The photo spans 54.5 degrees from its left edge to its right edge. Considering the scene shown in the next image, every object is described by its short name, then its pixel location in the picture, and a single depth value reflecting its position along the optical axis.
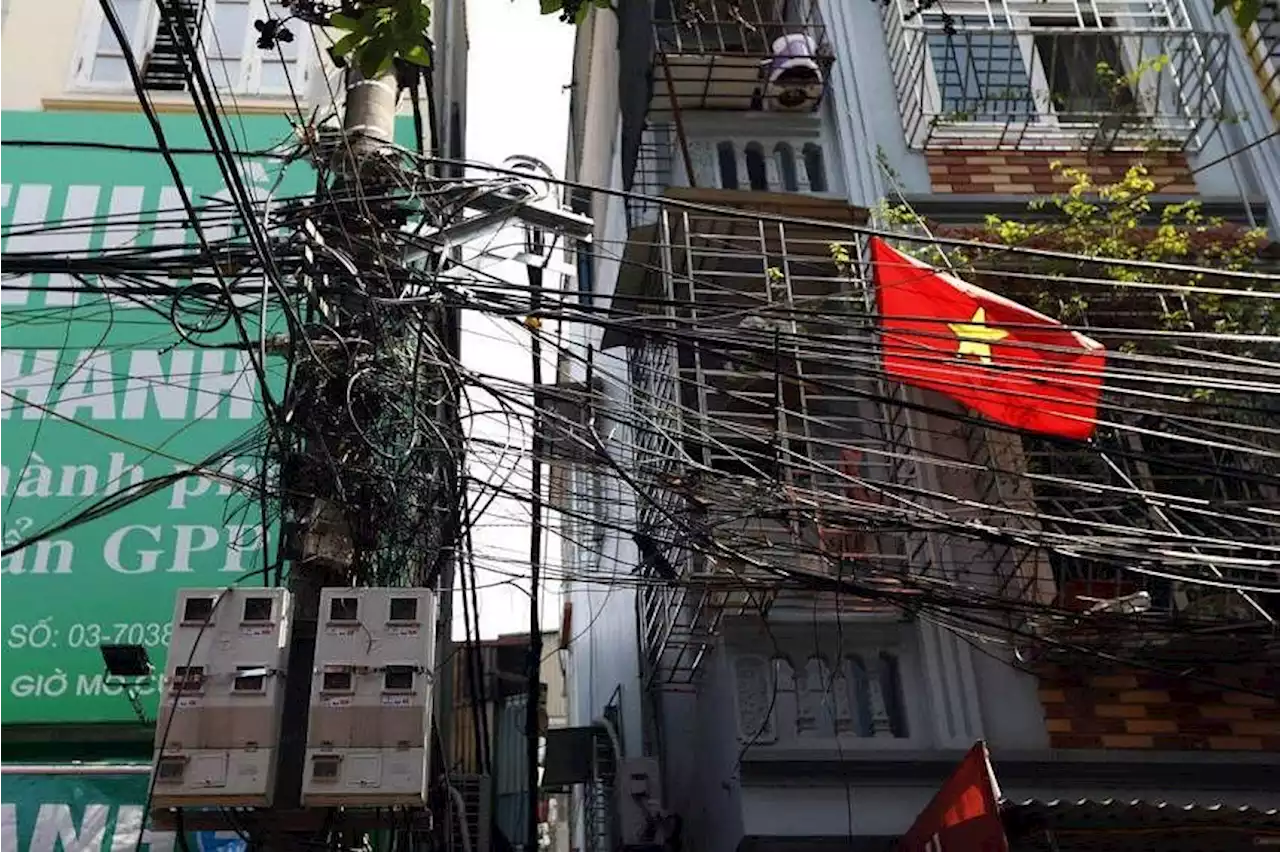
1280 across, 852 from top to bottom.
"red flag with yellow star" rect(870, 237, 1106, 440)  6.60
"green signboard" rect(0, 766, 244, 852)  6.81
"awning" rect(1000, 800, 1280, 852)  5.05
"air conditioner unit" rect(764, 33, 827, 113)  8.88
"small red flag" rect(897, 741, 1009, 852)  5.00
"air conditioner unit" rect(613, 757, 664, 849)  8.02
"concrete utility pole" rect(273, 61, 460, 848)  5.24
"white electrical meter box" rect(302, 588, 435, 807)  4.57
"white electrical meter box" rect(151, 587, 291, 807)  4.53
